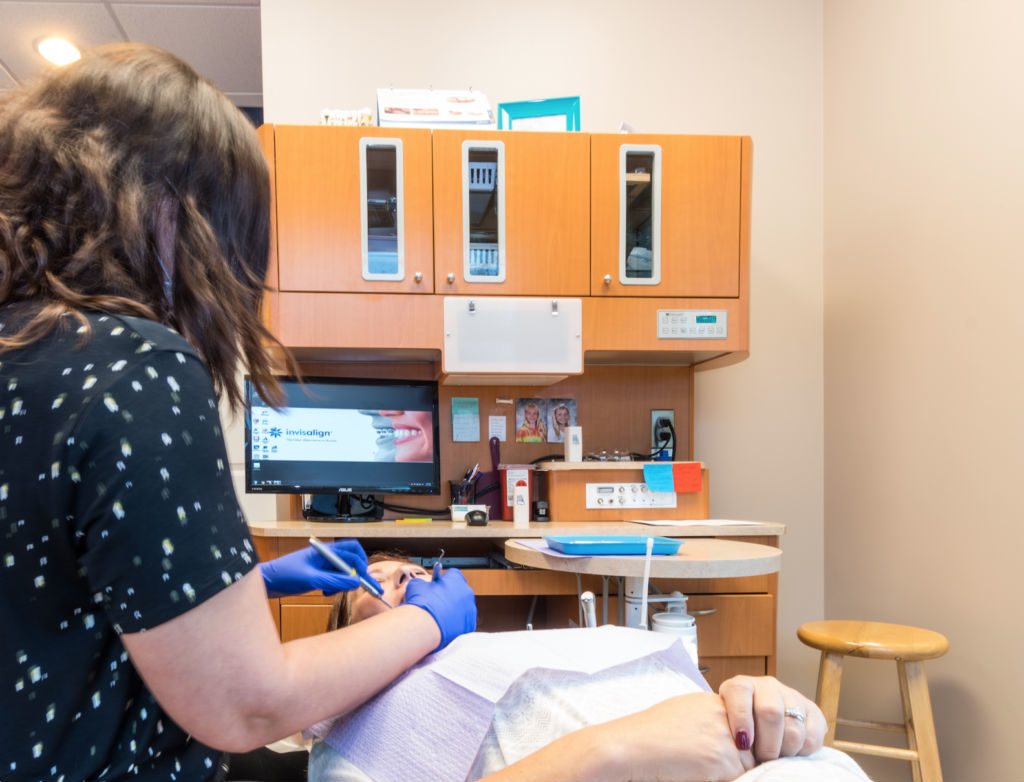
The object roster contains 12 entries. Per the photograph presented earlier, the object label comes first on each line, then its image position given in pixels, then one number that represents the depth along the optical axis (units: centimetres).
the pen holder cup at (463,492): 274
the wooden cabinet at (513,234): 251
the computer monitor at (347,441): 259
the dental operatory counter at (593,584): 226
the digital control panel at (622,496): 254
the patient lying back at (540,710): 75
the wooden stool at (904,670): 197
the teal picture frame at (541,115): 269
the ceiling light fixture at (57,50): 342
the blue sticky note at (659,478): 252
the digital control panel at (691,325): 258
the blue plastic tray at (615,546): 176
